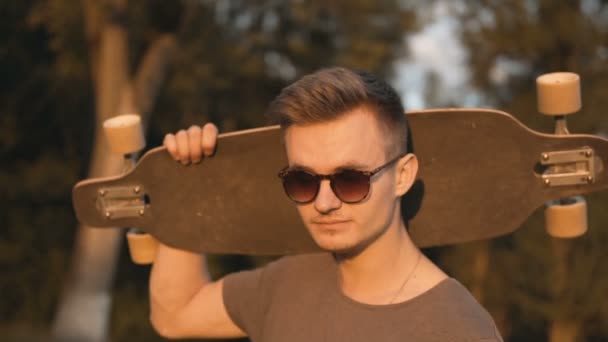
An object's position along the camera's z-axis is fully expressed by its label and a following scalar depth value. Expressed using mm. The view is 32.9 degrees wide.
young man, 2414
